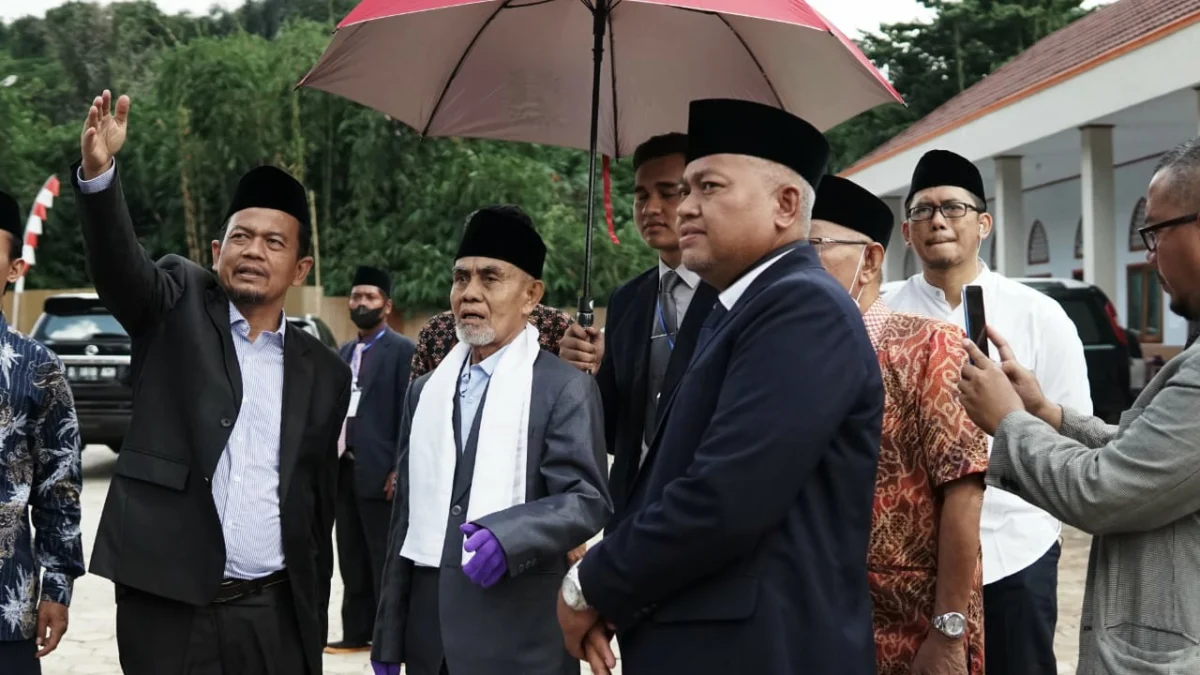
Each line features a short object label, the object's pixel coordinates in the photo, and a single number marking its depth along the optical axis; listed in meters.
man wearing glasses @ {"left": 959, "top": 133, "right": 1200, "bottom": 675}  2.55
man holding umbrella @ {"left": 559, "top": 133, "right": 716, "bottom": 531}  4.05
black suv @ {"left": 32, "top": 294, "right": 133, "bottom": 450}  13.97
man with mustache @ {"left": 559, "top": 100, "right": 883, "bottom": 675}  2.41
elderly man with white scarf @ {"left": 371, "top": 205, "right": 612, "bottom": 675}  3.59
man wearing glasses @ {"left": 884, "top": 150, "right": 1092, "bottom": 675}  3.90
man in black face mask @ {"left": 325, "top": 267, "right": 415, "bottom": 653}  7.53
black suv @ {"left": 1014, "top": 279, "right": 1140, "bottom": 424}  13.92
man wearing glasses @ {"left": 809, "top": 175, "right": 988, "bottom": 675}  3.28
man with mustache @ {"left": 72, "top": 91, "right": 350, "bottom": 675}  3.55
